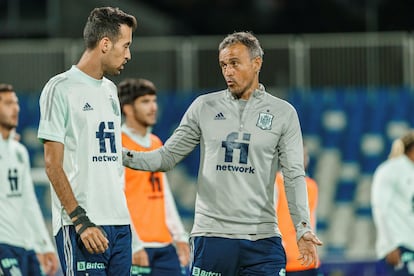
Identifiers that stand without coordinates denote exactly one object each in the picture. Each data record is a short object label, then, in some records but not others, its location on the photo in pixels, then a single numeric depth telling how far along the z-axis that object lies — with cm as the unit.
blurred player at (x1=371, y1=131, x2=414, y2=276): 2241
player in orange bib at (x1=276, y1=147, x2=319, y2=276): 1897
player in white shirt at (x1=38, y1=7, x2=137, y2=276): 1302
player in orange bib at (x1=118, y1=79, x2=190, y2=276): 1800
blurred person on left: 1827
